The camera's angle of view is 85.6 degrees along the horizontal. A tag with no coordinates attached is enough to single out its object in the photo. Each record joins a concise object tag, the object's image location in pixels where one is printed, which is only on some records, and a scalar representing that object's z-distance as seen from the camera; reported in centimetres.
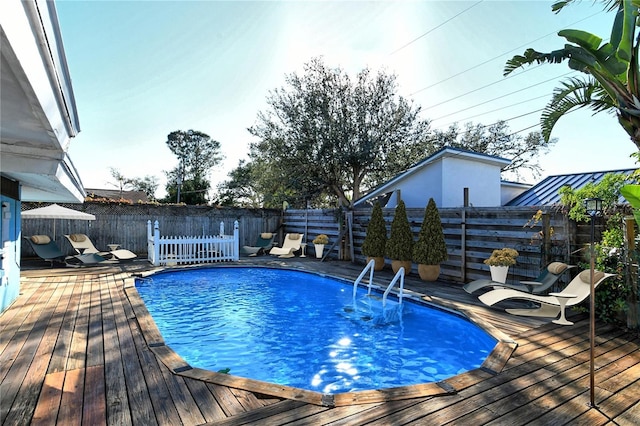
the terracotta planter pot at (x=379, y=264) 934
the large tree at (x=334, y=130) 1797
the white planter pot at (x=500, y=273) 643
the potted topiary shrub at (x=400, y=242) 838
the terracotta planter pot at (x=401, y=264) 846
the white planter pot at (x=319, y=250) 1174
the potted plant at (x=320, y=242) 1168
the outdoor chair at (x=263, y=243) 1282
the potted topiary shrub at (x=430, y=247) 775
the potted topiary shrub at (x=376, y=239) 921
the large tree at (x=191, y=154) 3747
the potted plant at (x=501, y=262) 635
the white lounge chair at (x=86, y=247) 993
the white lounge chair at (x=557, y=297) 455
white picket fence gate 1002
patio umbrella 902
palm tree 389
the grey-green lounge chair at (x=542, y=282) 524
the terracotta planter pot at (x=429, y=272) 784
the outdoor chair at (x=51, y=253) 927
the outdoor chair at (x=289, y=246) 1215
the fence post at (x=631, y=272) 429
